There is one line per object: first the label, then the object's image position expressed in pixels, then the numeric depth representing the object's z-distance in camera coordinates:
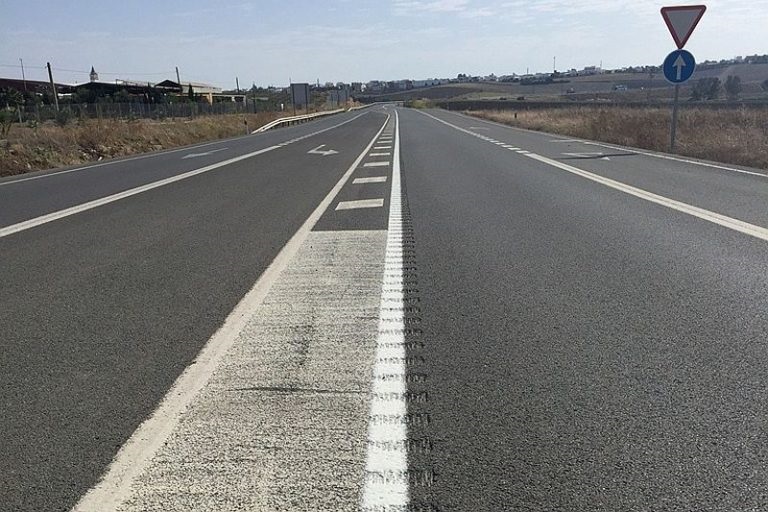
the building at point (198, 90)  105.52
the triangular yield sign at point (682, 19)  16.64
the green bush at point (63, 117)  42.72
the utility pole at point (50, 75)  65.19
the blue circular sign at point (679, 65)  16.98
